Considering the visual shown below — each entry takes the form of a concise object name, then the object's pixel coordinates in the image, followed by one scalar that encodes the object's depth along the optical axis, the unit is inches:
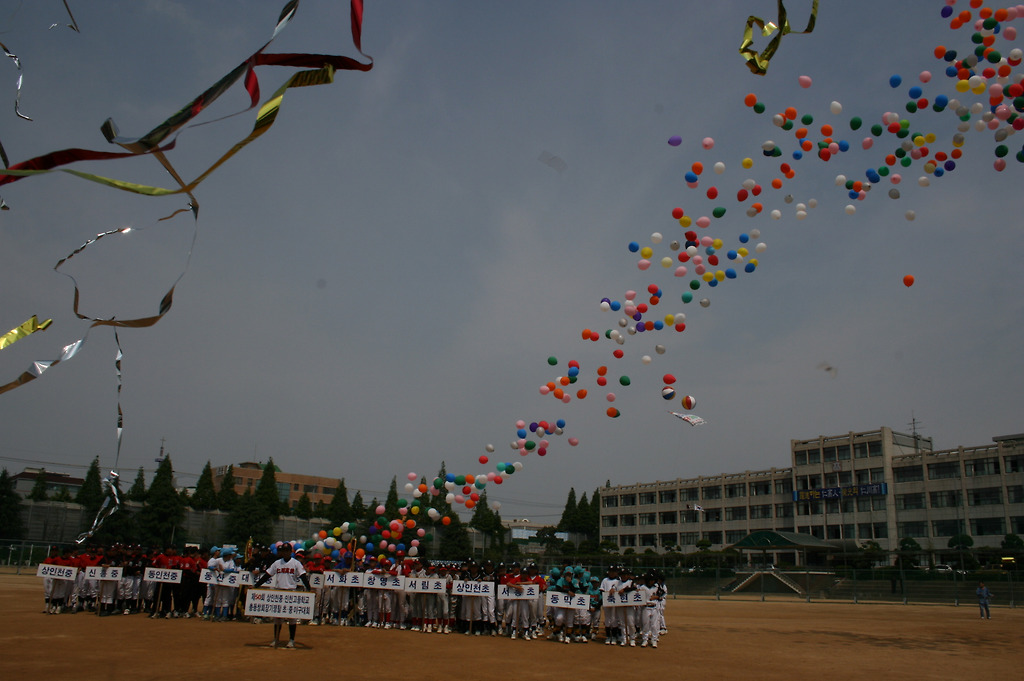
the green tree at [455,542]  2064.5
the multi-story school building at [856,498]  2102.6
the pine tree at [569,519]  3661.4
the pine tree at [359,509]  2445.9
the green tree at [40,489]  2027.6
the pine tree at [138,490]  2060.3
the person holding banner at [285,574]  444.1
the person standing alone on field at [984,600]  884.0
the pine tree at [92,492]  1972.2
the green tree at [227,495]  2273.6
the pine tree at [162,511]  1943.9
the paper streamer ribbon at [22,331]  199.6
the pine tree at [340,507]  2490.2
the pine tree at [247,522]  2066.9
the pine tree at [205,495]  2269.9
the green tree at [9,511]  1819.6
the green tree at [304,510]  2481.5
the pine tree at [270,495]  2351.1
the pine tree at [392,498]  2450.1
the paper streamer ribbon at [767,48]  282.0
